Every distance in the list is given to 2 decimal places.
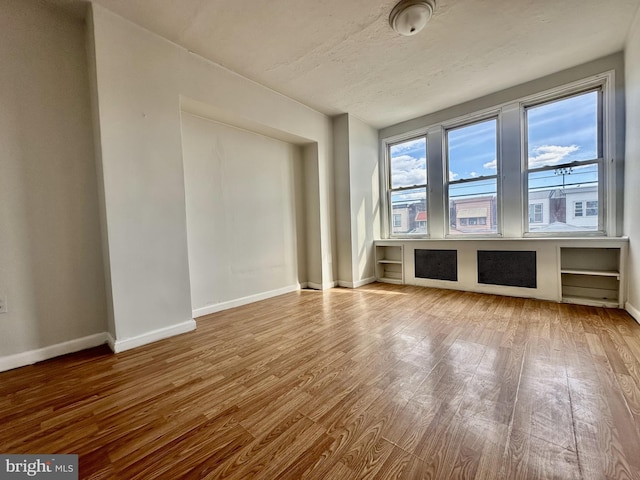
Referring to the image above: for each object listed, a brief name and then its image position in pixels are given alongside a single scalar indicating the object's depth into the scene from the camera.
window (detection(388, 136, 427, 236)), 4.34
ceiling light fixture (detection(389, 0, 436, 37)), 2.02
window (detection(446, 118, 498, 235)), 3.69
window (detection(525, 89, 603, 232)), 2.99
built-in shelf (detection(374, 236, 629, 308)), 2.83
